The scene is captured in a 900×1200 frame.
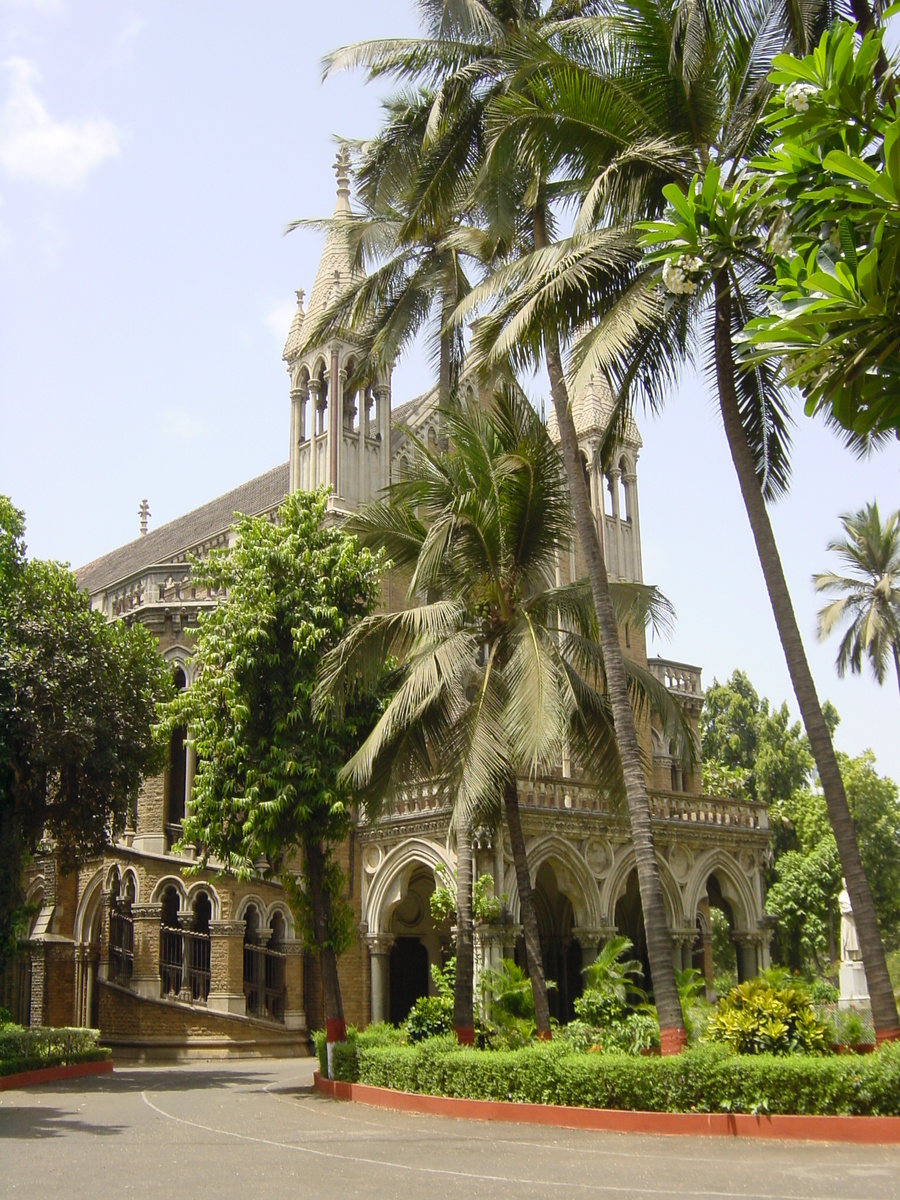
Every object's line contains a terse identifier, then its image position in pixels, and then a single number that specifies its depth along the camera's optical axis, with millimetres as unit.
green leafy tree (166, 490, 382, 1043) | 18234
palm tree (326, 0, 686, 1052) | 14805
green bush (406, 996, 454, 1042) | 17594
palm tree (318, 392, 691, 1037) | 16547
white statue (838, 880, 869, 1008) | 35812
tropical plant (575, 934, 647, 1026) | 17297
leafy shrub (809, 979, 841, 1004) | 28025
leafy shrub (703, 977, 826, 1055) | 13359
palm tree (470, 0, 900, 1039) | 13812
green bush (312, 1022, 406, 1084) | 17500
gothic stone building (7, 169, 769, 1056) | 22938
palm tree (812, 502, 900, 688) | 37772
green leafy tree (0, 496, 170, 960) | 20516
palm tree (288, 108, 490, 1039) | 18734
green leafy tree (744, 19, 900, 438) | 4629
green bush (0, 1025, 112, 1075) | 20125
